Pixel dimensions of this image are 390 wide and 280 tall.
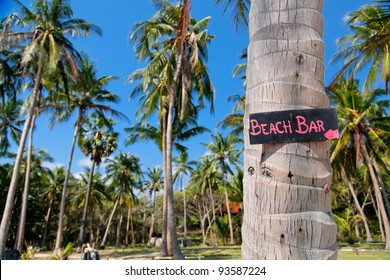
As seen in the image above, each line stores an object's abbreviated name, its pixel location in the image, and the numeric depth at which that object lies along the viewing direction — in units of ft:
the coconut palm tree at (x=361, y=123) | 58.59
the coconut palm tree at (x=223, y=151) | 102.06
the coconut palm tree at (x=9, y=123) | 86.17
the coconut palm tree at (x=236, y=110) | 71.46
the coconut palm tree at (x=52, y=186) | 109.40
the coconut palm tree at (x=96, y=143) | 87.20
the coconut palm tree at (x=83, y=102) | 70.59
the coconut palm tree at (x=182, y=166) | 111.04
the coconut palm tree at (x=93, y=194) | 107.34
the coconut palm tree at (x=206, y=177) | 107.34
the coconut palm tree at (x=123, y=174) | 108.99
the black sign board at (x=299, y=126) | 4.83
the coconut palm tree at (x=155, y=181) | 133.28
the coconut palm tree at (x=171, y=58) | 50.40
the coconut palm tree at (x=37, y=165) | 100.58
